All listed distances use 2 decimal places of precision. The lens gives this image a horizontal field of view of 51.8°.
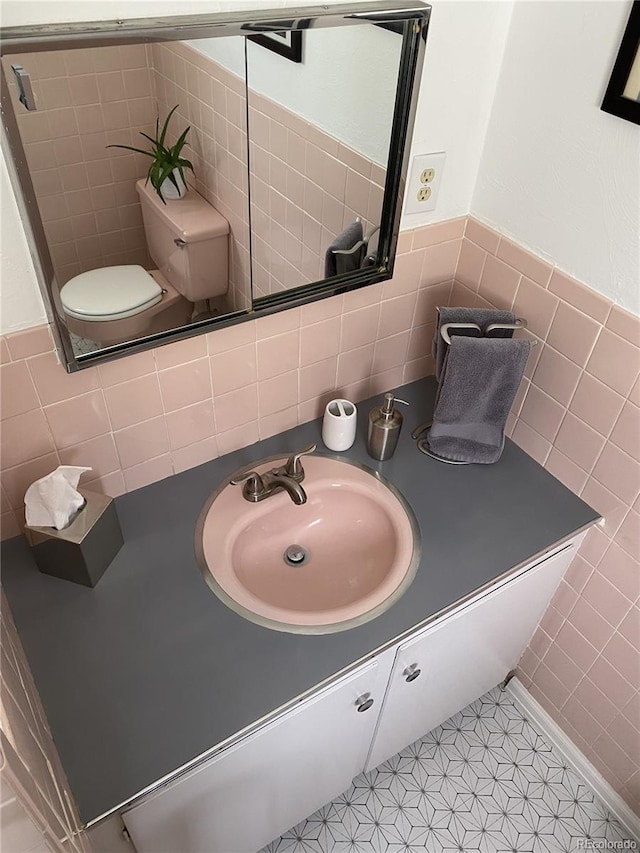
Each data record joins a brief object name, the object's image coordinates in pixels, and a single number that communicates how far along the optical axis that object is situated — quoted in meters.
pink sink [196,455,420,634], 1.25
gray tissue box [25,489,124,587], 1.16
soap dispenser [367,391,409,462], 1.44
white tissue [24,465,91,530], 1.15
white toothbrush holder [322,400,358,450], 1.46
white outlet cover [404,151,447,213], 1.31
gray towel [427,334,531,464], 1.33
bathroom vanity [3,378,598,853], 1.08
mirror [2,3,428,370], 0.93
